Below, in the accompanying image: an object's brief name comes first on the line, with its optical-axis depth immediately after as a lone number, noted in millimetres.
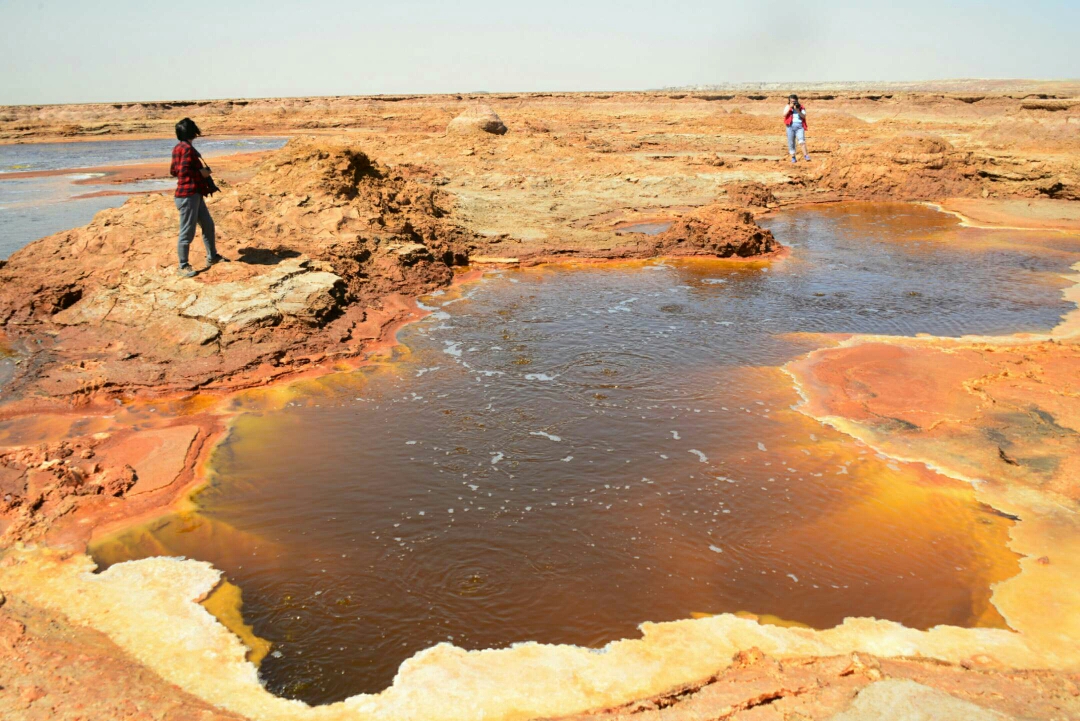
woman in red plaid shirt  6949
